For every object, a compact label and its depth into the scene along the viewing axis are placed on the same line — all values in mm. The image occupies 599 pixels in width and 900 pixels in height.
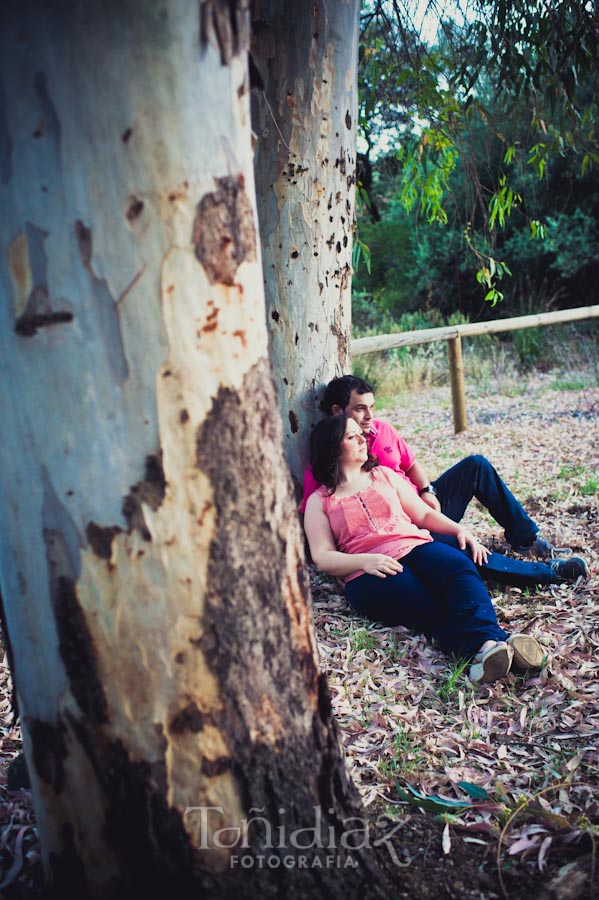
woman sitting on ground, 3010
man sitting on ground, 3926
